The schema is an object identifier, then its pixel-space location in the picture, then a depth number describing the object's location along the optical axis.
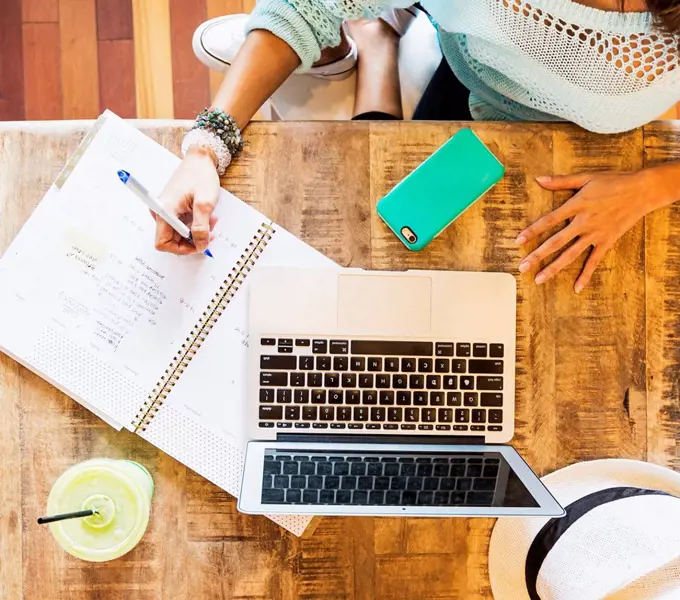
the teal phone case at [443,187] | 0.78
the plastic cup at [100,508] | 0.71
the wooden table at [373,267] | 0.79
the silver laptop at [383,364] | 0.77
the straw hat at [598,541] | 0.60
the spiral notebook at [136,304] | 0.78
